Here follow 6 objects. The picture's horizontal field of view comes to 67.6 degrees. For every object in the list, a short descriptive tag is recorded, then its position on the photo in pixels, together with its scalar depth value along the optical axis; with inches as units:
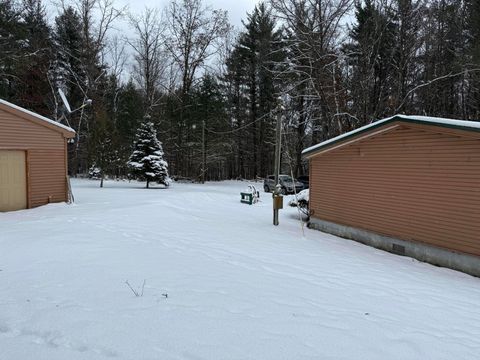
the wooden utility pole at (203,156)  1128.1
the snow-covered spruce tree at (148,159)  885.2
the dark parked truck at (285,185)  874.1
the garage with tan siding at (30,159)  440.8
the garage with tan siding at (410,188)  280.2
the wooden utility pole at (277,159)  438.9
